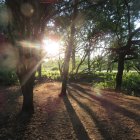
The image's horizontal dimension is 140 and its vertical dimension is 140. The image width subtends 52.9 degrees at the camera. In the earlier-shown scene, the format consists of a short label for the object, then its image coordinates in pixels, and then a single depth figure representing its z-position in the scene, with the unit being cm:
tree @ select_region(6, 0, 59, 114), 417
